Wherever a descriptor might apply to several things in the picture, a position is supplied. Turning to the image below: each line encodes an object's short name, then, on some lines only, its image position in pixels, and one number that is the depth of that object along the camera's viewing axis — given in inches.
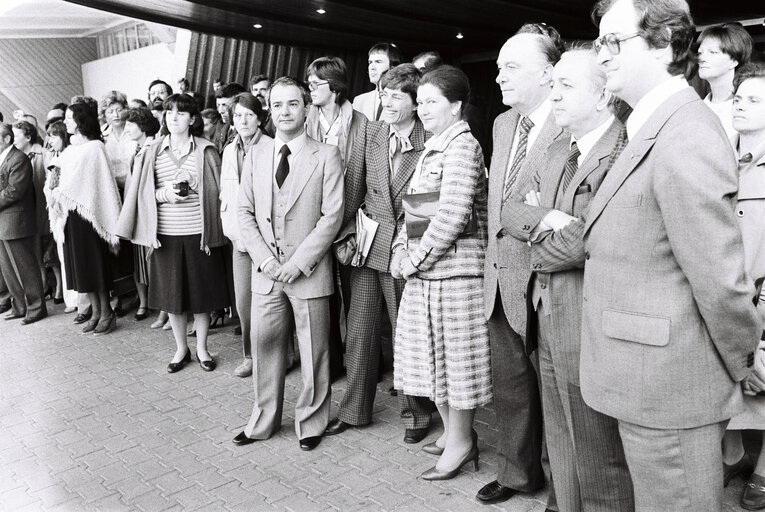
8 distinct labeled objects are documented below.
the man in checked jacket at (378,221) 145.9
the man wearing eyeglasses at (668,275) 69.7
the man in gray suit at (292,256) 152.6
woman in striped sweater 204.4
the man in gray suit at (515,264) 114.5
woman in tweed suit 128.6
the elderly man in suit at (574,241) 93.5
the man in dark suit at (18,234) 271.9
